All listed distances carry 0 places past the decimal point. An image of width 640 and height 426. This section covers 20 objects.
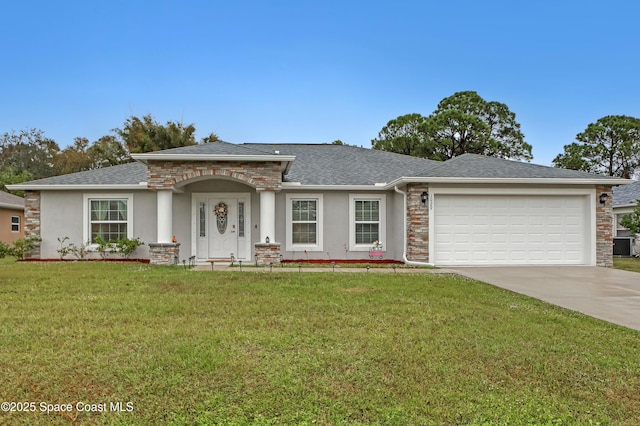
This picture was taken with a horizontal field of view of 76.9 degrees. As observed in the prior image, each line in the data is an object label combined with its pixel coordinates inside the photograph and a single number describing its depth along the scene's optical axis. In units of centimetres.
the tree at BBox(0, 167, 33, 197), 3190
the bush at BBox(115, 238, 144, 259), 1291
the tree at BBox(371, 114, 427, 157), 3222
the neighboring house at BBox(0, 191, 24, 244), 2031
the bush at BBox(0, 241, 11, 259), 1422
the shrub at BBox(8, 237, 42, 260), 1310
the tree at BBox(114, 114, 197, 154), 2945
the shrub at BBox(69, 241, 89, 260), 1316
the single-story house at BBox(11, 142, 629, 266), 1197
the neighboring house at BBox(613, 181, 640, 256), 1841
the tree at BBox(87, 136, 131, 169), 3112
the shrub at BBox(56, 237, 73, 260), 1312
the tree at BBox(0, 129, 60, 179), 4250
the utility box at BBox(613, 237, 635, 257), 1845
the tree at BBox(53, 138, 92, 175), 3691
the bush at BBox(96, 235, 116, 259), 1303
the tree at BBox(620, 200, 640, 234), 1569
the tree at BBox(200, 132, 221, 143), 3177
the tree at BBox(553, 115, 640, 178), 3488
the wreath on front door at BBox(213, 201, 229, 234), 1335
